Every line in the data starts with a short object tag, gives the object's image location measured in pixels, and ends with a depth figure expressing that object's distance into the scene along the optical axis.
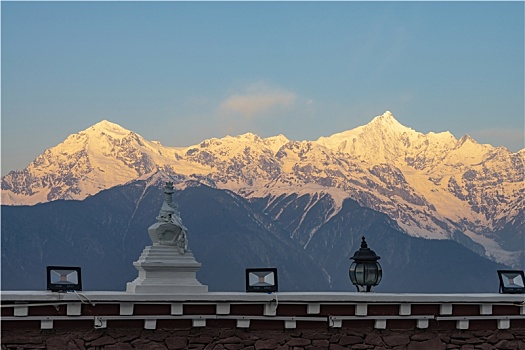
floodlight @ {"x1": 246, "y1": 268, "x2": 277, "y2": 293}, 18.67
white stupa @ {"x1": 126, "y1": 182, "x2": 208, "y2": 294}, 18.33
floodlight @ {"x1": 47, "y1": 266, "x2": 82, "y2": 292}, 17.67
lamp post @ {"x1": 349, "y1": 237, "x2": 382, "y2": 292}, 20.24
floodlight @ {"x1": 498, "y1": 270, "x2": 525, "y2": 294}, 20.86
